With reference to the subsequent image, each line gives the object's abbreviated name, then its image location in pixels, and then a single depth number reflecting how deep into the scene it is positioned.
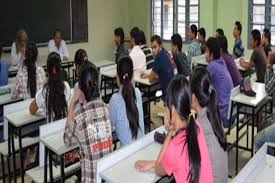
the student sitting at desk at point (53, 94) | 3.09
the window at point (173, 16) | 7.92
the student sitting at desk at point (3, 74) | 4.43
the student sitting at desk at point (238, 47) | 6.27
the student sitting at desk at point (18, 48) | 5.62
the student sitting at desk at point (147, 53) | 5.14
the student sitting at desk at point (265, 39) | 5.82
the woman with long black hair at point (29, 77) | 3.76
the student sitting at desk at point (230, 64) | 4.26
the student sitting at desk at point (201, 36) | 6.54
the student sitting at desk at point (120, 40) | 5.86
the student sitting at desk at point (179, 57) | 4.89
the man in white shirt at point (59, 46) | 6.70
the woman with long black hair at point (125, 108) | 2.77
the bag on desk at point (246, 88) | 3.82
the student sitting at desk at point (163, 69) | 4.42
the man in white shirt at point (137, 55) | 4.91
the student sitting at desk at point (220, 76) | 3.68
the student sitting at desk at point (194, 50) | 6.24
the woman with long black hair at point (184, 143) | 1.75
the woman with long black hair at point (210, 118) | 2.09
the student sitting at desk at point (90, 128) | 2.41
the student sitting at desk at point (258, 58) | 4.97
